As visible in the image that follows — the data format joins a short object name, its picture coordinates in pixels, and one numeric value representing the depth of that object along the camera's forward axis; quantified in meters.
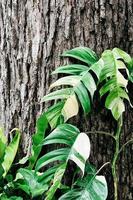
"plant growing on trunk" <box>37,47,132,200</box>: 2.81
